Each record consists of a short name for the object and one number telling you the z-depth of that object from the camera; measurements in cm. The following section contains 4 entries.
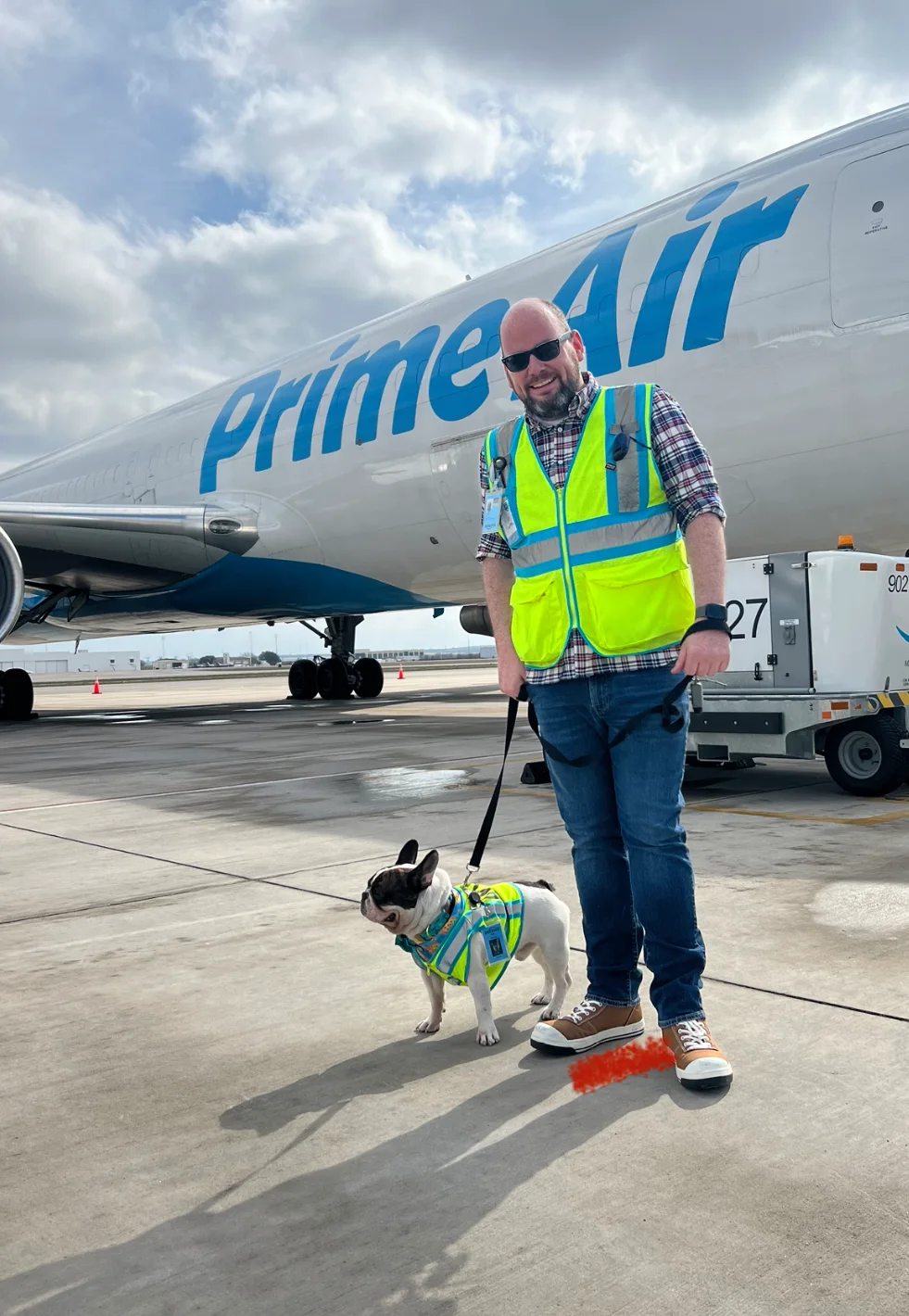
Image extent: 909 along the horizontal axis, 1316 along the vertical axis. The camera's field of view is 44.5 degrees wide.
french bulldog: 265
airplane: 794
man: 271
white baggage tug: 643
